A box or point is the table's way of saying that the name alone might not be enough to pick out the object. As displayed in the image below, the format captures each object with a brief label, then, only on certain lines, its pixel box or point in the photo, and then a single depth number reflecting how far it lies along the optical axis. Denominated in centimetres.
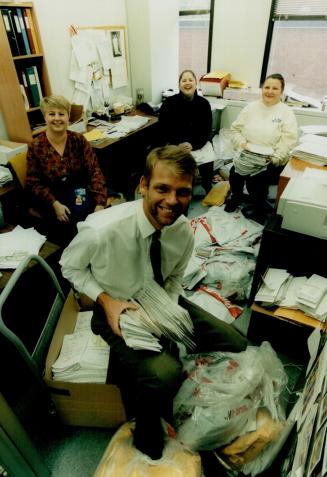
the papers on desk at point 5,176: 221
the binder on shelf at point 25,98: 251
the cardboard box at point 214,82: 374
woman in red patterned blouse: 212
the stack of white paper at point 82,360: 128
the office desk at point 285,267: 163
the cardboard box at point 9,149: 232
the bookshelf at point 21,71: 226
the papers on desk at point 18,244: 164
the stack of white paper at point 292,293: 165
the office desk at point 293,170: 194
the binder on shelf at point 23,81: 248
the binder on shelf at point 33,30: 237
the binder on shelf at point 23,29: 231
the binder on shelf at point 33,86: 252
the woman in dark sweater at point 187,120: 301
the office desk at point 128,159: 326
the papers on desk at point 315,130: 249
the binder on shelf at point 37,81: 256
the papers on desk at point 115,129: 287
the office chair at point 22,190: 216
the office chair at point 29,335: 141
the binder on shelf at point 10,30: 221
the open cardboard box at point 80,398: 129
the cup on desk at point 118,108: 343
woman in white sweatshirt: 273
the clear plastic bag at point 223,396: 120
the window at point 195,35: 378
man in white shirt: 112
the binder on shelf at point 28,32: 235
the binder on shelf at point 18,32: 228
